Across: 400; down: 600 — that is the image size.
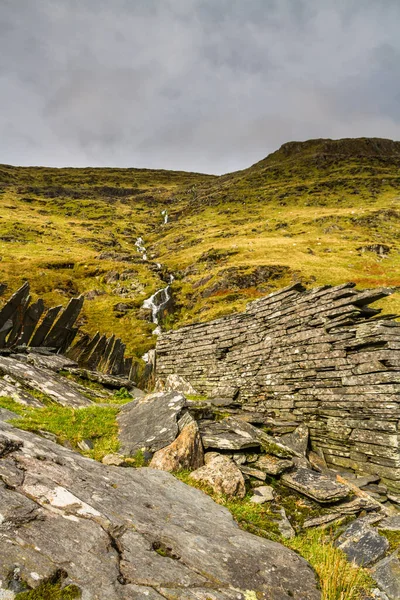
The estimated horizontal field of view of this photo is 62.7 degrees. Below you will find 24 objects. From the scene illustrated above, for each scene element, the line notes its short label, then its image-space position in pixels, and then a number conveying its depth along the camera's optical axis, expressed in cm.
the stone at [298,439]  951
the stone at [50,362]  1295
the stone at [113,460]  654
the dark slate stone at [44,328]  1523
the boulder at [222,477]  644
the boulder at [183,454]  700
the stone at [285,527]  545
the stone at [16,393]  949
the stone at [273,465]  742
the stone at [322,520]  592
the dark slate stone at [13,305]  1387
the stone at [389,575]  405
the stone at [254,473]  713
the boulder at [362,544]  480
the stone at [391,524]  576
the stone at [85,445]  718
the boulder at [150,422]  770
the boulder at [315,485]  649
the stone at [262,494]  642
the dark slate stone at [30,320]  1478
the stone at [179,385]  1652
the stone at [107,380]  1399
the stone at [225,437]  790
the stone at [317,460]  913
